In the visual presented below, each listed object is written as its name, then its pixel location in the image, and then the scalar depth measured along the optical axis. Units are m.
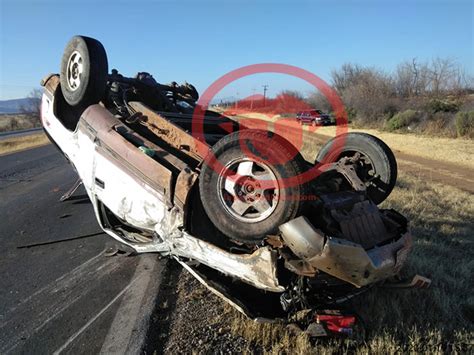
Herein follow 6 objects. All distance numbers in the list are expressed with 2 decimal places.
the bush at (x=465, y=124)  25.66
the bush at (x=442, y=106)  34.19
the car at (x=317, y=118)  40.91
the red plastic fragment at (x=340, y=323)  3.12
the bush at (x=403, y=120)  34.12
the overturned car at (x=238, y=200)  3.03
